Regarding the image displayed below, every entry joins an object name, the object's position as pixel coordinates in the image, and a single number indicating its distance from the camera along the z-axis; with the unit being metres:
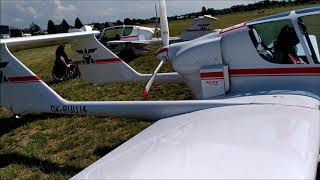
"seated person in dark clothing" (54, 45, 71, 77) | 13.45
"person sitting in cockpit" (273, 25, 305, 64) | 5.52
